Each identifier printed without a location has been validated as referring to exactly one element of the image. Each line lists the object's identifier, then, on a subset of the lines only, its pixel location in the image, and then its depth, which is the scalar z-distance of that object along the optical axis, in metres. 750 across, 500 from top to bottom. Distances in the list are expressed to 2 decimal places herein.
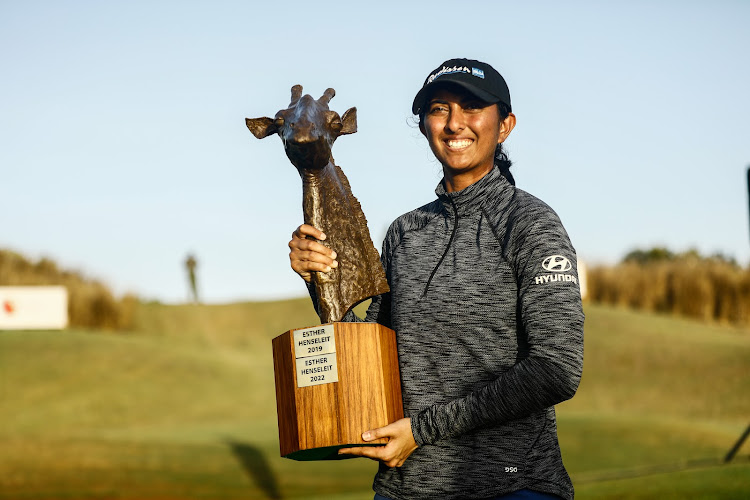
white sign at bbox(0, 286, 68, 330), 17.72
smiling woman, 2.27
